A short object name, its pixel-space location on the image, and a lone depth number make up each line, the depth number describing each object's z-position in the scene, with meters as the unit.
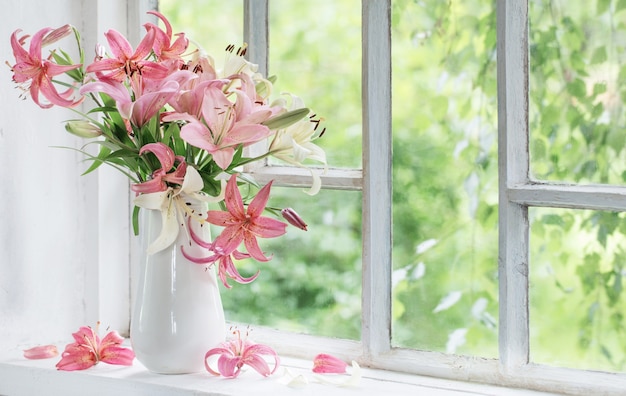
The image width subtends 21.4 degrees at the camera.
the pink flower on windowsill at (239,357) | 2.32
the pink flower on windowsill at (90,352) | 2.41
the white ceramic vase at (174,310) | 2.33
